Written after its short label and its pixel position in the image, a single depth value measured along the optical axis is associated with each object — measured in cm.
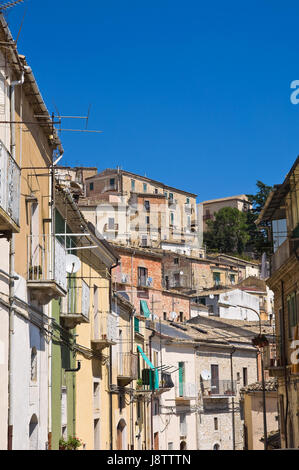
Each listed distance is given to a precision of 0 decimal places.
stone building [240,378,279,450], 4088
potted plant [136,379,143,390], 3718
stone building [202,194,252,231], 12812
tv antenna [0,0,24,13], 1323
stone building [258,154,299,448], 2686
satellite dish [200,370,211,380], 4962
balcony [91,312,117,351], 2664
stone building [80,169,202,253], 9015
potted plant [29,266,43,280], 1641
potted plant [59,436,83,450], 1994
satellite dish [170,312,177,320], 5959
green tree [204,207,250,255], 11650
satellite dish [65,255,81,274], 2147
